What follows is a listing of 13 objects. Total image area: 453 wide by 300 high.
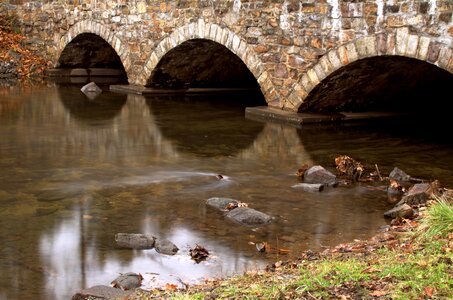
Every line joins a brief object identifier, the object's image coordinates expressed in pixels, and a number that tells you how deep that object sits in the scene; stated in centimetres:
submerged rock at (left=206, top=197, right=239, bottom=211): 658
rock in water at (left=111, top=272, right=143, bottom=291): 461
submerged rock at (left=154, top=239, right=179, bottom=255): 538
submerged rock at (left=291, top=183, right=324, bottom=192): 735
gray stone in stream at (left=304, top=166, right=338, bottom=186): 759
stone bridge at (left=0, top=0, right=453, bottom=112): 932
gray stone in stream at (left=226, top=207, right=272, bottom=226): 613
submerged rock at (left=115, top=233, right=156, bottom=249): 548
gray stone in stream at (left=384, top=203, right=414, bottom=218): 624
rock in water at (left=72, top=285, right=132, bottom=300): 424
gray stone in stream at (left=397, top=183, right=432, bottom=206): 653
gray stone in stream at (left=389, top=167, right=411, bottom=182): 779
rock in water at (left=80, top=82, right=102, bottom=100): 1605
